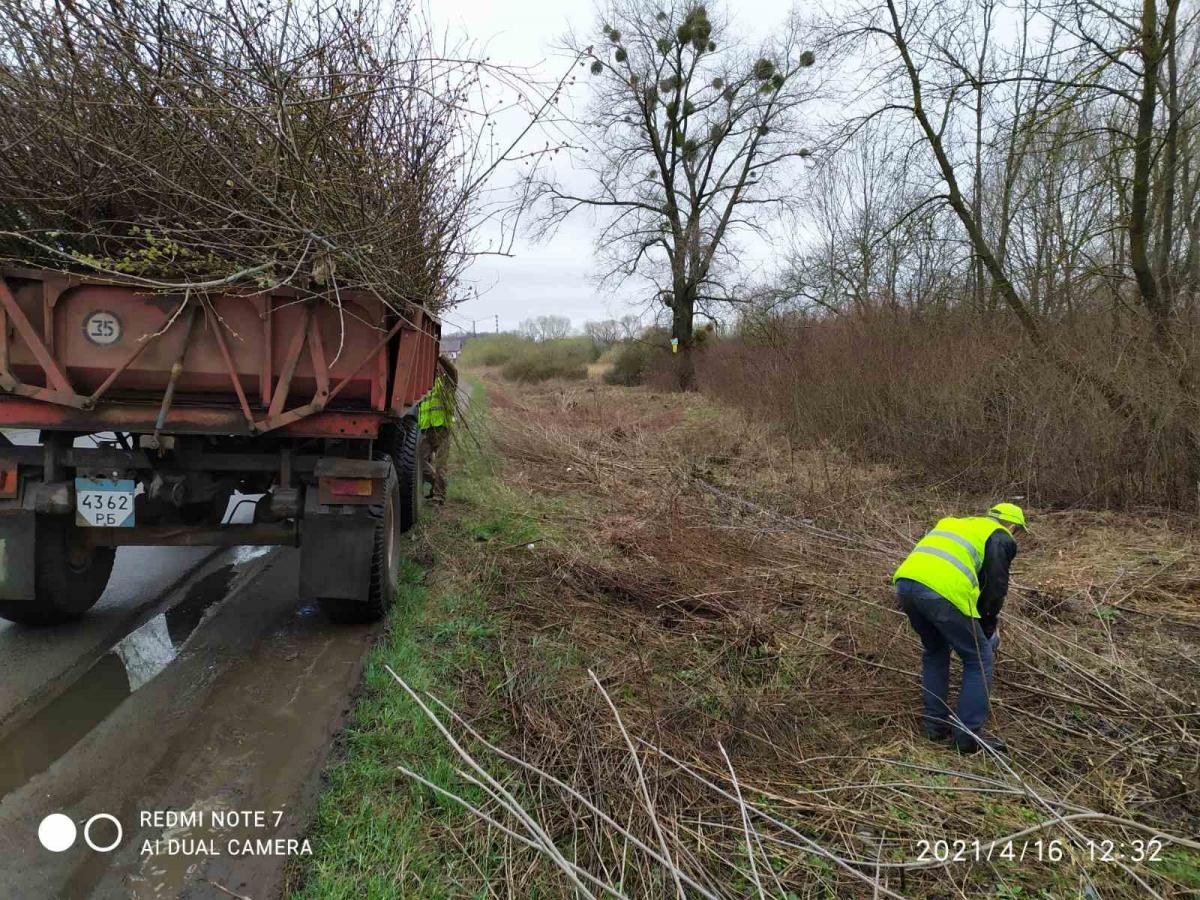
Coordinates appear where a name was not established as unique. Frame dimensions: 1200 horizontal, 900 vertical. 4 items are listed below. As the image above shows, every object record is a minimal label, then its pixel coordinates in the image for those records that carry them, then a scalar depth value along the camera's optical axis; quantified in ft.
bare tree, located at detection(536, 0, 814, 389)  79.36
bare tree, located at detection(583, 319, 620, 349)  108.68
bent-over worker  10.75
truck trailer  12.18
